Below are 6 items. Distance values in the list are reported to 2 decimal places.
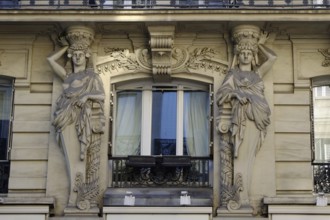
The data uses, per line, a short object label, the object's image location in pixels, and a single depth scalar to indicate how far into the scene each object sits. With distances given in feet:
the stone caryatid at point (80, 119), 40.67
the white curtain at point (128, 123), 43.01
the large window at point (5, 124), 42.25
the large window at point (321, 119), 42.50
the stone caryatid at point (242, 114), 40.32
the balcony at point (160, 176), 41.16
